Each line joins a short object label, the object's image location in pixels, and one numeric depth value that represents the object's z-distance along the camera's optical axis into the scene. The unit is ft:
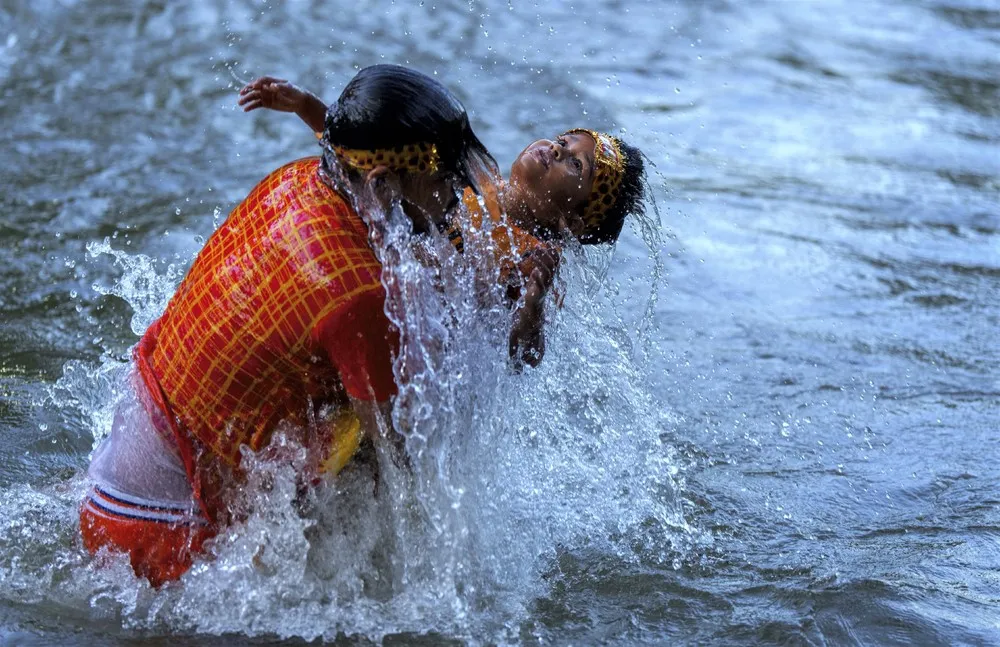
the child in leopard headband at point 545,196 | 22.70
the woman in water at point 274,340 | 17.95
